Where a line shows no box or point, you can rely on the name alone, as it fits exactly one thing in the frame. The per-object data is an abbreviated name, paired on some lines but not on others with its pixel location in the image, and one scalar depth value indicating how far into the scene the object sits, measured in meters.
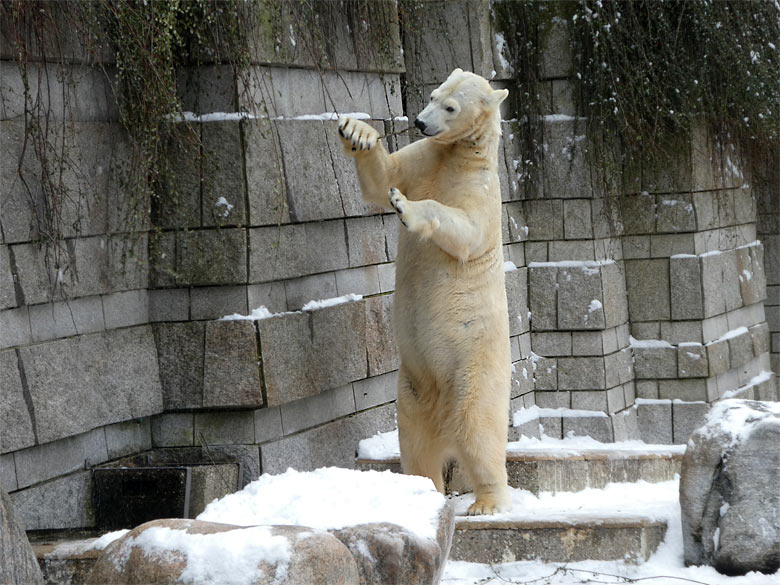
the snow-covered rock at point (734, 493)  7.95
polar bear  9.10
